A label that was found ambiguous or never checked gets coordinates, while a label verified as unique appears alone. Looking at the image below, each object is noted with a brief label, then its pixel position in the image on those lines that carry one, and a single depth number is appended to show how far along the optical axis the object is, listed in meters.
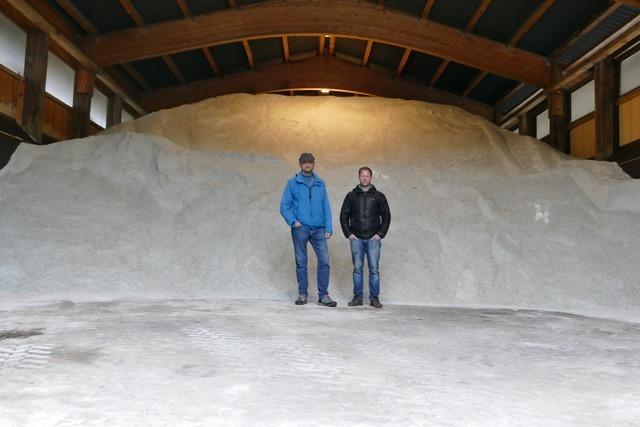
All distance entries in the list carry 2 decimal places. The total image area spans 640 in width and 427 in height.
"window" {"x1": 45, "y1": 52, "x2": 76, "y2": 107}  11.22
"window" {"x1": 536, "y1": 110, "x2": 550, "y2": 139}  13.81
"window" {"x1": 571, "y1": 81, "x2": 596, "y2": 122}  11.55
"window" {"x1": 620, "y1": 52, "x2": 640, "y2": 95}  9.97
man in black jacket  5.41
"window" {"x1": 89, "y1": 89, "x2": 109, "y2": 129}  13.11
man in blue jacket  5.43
